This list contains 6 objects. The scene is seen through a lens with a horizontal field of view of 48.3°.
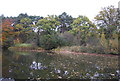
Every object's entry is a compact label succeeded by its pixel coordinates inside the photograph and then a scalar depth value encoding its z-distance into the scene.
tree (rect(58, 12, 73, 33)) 29.05
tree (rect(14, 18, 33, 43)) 25.11
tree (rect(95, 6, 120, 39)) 18.19
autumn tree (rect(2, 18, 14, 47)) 14.84
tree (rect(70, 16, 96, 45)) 20.75
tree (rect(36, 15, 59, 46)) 23.88
